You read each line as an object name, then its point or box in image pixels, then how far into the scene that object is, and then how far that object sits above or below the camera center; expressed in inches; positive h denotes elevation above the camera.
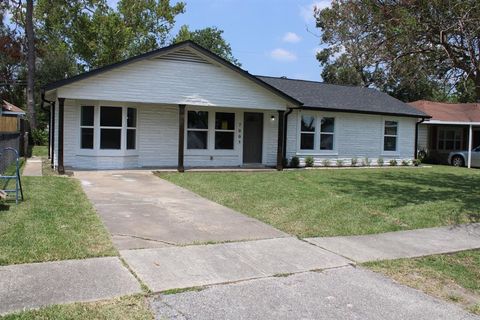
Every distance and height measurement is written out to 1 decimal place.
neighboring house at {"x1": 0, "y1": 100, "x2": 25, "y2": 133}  737.3 +17.9
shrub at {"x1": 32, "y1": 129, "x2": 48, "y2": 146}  1149.7 -7.9
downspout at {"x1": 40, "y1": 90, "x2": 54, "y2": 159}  682.8 +20.1
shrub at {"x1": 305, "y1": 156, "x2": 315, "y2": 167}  816.3 -34.1
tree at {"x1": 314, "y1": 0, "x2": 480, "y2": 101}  423.8 +101.6
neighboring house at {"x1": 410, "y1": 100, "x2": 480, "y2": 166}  1091.9 +26.7
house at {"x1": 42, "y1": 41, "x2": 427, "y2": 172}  631.2 +33.5
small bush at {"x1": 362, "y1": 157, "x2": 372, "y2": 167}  893.2 -36.6
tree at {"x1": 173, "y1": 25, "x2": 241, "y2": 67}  2418.8 +507.0
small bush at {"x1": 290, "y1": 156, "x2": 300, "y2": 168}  790.0 -35.3
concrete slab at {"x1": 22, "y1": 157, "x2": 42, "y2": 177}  559.5 -44.7
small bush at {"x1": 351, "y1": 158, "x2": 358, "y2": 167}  875.4 -36.4
